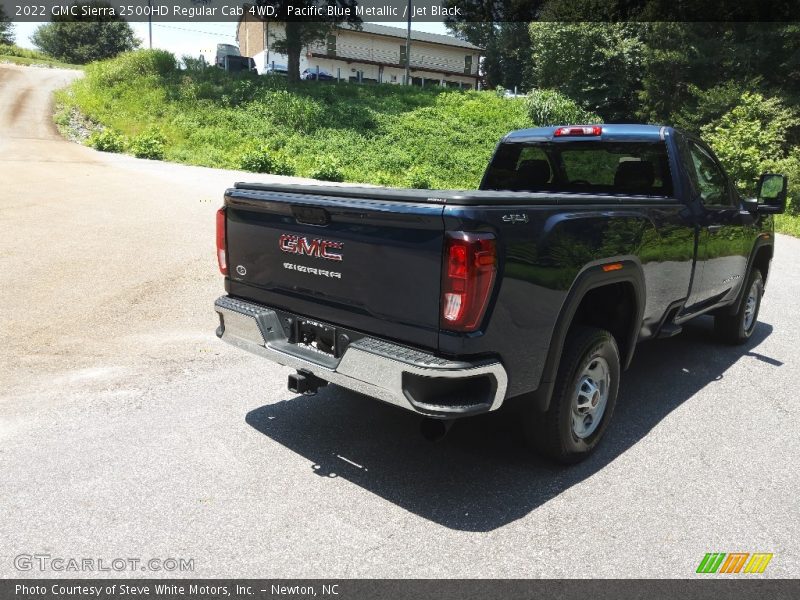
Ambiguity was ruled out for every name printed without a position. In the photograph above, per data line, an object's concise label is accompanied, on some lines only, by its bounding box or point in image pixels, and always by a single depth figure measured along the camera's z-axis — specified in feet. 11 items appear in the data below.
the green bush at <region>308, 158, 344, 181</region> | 75.46
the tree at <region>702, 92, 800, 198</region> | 71.15
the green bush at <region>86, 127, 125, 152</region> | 77.66
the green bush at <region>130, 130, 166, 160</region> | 74.84
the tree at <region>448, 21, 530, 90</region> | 208.44
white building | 194.08
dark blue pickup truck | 9.71
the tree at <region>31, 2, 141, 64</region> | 262.47
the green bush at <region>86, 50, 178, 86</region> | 112.68
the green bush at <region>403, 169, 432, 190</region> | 73.24
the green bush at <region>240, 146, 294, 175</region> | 74.95
